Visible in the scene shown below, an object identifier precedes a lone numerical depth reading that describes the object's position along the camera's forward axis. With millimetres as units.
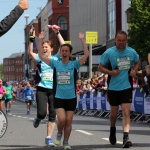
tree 28320
